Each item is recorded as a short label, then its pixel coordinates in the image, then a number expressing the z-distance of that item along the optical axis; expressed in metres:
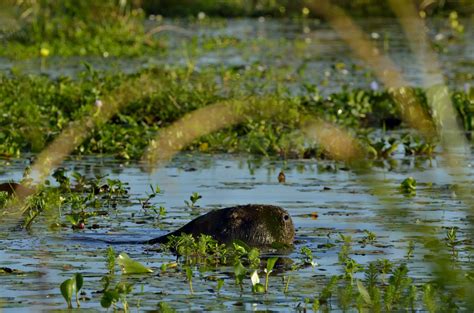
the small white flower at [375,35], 45.44
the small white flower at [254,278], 11.20
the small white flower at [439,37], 44.81
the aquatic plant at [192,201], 16.00
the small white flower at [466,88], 27.12
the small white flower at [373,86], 26.90
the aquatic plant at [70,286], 10.46
